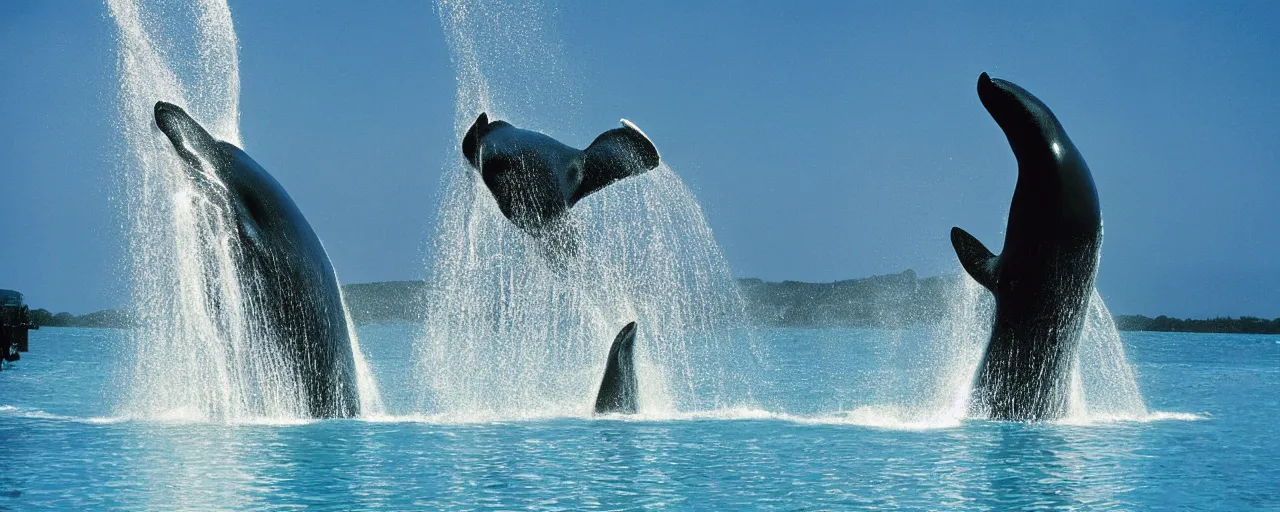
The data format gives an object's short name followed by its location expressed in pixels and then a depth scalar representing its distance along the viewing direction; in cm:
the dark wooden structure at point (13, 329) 4755
